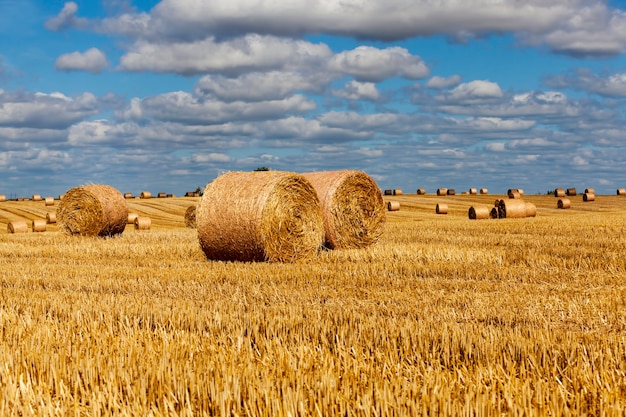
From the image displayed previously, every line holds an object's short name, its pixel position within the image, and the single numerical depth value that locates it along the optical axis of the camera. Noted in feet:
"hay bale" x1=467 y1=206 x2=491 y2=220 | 101.45
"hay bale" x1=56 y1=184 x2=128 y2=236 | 72.54
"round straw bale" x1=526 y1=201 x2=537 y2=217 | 102.47
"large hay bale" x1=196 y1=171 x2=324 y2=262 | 46.37
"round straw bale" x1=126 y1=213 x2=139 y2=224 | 99.84
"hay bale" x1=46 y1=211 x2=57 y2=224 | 110.82
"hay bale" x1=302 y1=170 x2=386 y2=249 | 53.31
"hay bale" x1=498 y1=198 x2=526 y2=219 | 99.97
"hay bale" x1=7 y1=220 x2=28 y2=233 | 94.94
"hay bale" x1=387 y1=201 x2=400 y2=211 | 131.08
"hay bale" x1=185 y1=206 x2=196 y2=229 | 100.26
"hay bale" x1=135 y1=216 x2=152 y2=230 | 96.89
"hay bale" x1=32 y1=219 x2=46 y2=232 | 98.58
